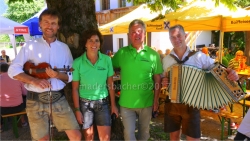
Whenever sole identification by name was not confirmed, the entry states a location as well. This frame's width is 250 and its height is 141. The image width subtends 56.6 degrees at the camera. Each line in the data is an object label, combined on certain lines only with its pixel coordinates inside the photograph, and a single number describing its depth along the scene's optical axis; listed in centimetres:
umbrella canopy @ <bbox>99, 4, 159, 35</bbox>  799
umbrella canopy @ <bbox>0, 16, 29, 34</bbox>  839
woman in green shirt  273
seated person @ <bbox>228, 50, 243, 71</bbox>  643
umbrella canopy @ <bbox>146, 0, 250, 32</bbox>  533
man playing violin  252
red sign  857
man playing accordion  279
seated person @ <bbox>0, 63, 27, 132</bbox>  455
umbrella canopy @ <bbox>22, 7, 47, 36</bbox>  1034
